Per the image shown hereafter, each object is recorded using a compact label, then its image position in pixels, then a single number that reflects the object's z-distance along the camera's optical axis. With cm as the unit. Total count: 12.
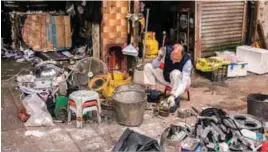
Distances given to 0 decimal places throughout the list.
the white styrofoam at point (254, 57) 859
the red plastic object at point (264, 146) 488
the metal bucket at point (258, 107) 594
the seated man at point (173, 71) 639
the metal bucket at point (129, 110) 568
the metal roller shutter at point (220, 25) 856
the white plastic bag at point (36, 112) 579
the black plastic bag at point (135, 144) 466
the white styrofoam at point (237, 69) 839
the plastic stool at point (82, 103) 561
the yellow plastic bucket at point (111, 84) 664
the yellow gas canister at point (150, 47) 823
